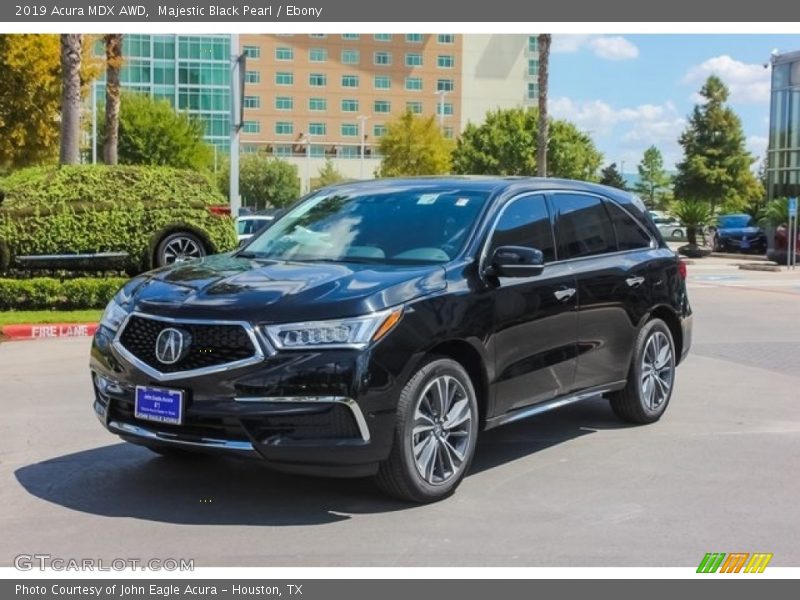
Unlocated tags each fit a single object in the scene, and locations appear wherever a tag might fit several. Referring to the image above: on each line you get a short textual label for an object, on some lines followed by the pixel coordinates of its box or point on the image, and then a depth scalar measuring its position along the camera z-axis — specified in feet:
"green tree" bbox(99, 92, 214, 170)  174.19
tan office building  359.25
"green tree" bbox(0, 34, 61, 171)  84.02
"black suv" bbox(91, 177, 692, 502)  16.10
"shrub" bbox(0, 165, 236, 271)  46.70
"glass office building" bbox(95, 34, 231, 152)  312.50
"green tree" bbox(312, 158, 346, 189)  289.29
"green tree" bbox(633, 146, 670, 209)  302.66
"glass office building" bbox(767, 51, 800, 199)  124.77
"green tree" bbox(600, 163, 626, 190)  279.40
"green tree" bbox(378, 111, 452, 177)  234.99
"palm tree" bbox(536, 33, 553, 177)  108.06
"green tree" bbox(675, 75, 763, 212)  179.63
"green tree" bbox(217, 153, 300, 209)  295.07
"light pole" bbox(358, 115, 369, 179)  326.10
